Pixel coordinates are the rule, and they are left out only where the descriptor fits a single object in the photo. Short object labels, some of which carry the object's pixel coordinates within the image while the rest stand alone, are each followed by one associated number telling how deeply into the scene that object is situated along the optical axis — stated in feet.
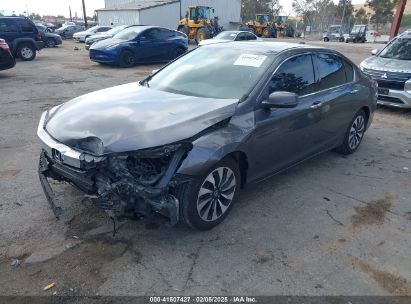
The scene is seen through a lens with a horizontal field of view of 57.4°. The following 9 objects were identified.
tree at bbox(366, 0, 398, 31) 217.56
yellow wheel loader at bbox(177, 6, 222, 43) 99.55
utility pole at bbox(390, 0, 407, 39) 74.36
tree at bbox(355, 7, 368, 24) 238.89
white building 122.42
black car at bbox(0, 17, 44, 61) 49.85
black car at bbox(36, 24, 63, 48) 78.77
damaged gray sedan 10.35
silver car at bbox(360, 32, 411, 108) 27.09
